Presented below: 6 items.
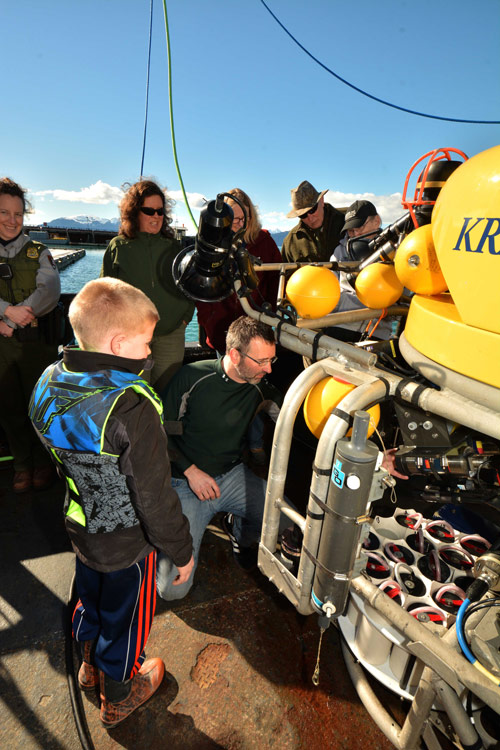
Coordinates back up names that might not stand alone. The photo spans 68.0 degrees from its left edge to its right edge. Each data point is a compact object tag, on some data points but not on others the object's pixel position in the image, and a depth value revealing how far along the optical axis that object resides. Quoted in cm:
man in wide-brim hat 383
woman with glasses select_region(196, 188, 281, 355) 356
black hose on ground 166
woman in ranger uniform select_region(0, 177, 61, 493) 302
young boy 140
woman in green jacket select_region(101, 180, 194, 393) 307
